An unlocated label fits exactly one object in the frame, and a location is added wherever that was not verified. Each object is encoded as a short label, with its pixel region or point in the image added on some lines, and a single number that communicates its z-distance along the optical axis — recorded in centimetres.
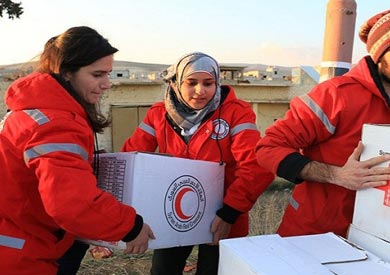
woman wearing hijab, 215
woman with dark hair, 149
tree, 707
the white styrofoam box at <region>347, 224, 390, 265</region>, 139
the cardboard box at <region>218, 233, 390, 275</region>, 123
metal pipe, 311
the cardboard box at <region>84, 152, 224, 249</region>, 183
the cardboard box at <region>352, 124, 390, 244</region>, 141
